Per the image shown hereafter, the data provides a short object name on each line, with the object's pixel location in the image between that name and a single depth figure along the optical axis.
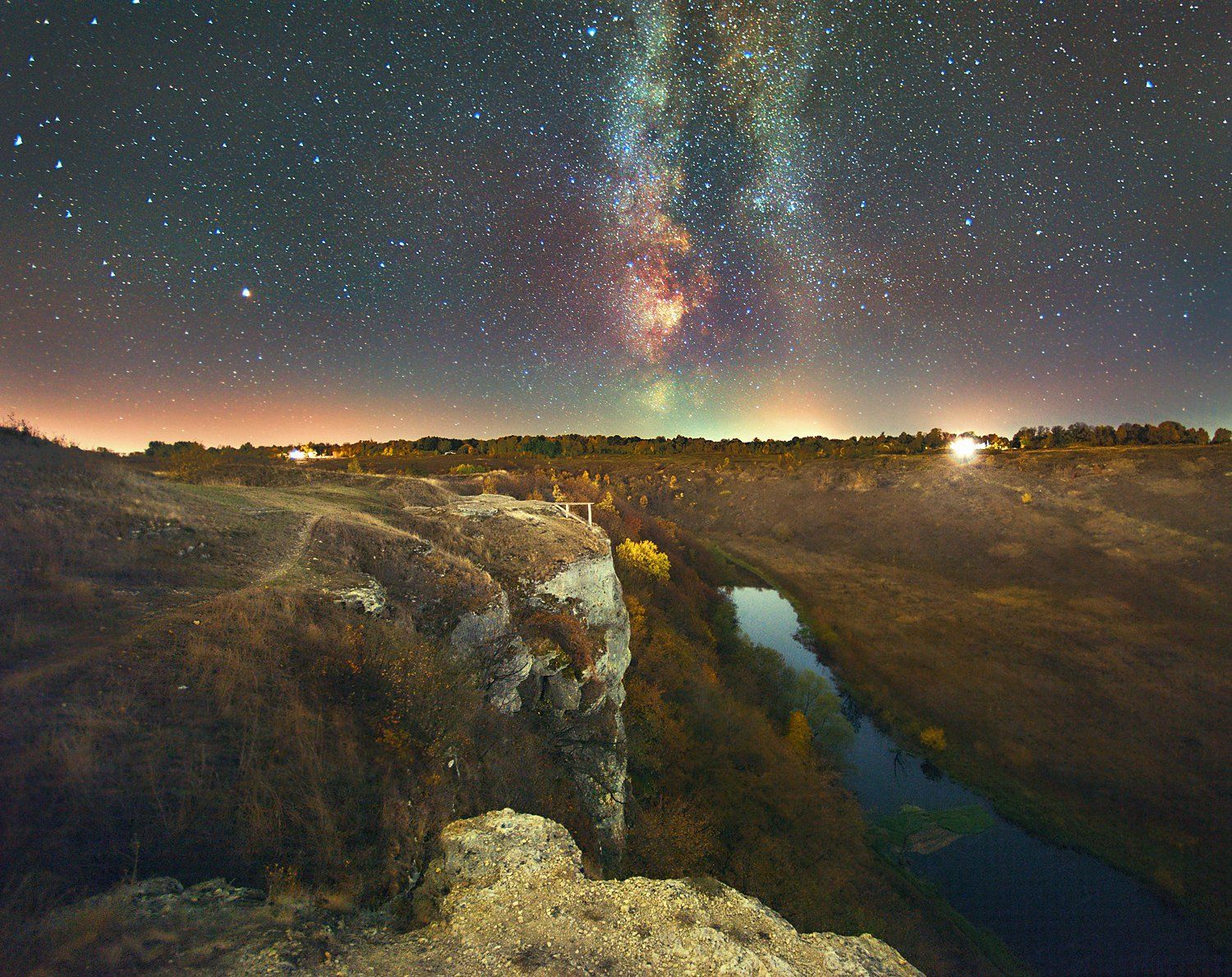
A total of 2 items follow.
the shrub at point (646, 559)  40.06
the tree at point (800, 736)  29.52
